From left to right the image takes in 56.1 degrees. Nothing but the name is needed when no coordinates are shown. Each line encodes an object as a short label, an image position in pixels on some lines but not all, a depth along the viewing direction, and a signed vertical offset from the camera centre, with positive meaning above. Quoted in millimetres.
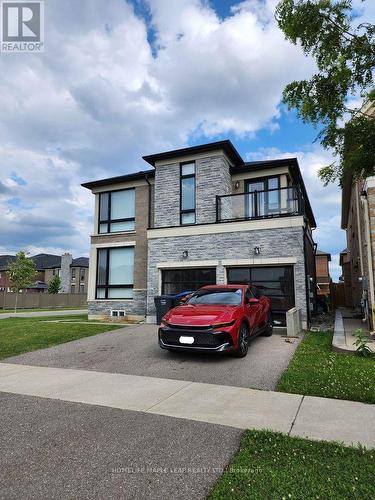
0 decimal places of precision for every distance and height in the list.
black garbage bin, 12695 -512
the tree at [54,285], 54691 +710
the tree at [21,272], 33000 +1690
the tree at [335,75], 5023 +3160
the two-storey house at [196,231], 12398 +2310
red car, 7180 -712
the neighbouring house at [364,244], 9805 +1600
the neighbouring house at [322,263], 44950 +3399
